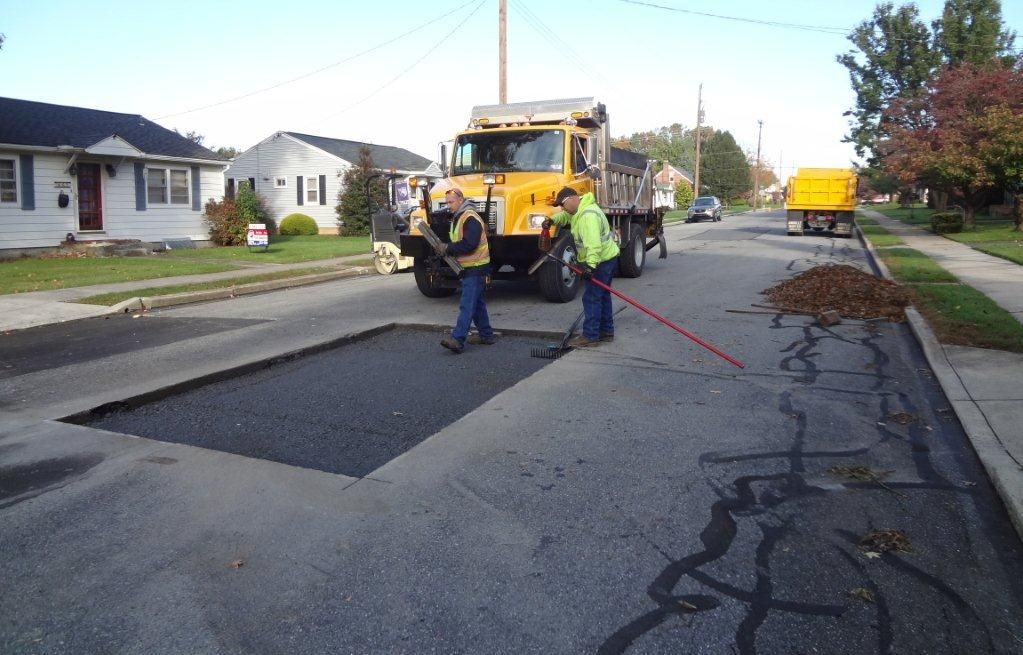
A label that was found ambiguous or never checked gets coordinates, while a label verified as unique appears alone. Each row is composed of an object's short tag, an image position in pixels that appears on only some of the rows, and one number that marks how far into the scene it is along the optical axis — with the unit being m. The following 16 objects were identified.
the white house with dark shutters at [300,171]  38.25
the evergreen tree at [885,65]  41.88
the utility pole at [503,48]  26.11
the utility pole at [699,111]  62.52
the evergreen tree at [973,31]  39.88
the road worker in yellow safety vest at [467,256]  8.76
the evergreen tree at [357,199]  35.03
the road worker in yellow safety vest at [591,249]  8.88
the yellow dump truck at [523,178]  11.63
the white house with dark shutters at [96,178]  21.31
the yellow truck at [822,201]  30.92
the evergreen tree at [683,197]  73.38
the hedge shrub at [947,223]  28.86
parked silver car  48.66
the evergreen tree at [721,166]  91.69
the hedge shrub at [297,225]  36.25
